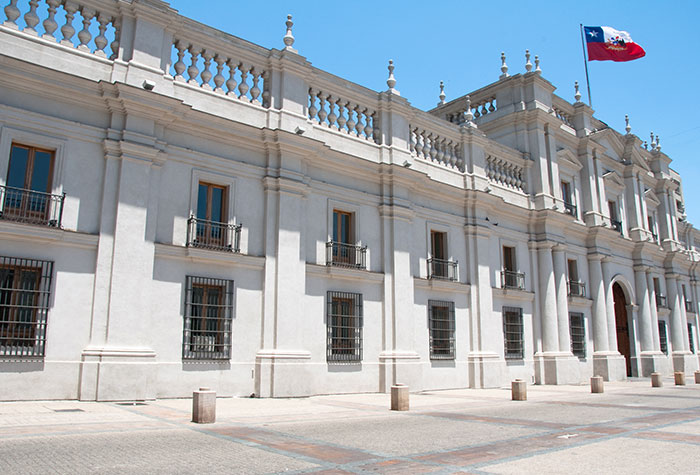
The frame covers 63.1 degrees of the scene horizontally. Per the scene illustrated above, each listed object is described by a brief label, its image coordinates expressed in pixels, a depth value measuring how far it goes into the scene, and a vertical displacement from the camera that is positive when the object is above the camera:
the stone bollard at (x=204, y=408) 10.56 -0.98
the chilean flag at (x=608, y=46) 31.08 +16.55
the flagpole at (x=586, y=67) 32.28 +16.23
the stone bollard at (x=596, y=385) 20.54 -1.07
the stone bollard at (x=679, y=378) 24.78 -0.98
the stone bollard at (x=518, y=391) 17.27 -1.08
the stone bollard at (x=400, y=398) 13.88 -1.05
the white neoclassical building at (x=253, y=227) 13.60 +3.87
